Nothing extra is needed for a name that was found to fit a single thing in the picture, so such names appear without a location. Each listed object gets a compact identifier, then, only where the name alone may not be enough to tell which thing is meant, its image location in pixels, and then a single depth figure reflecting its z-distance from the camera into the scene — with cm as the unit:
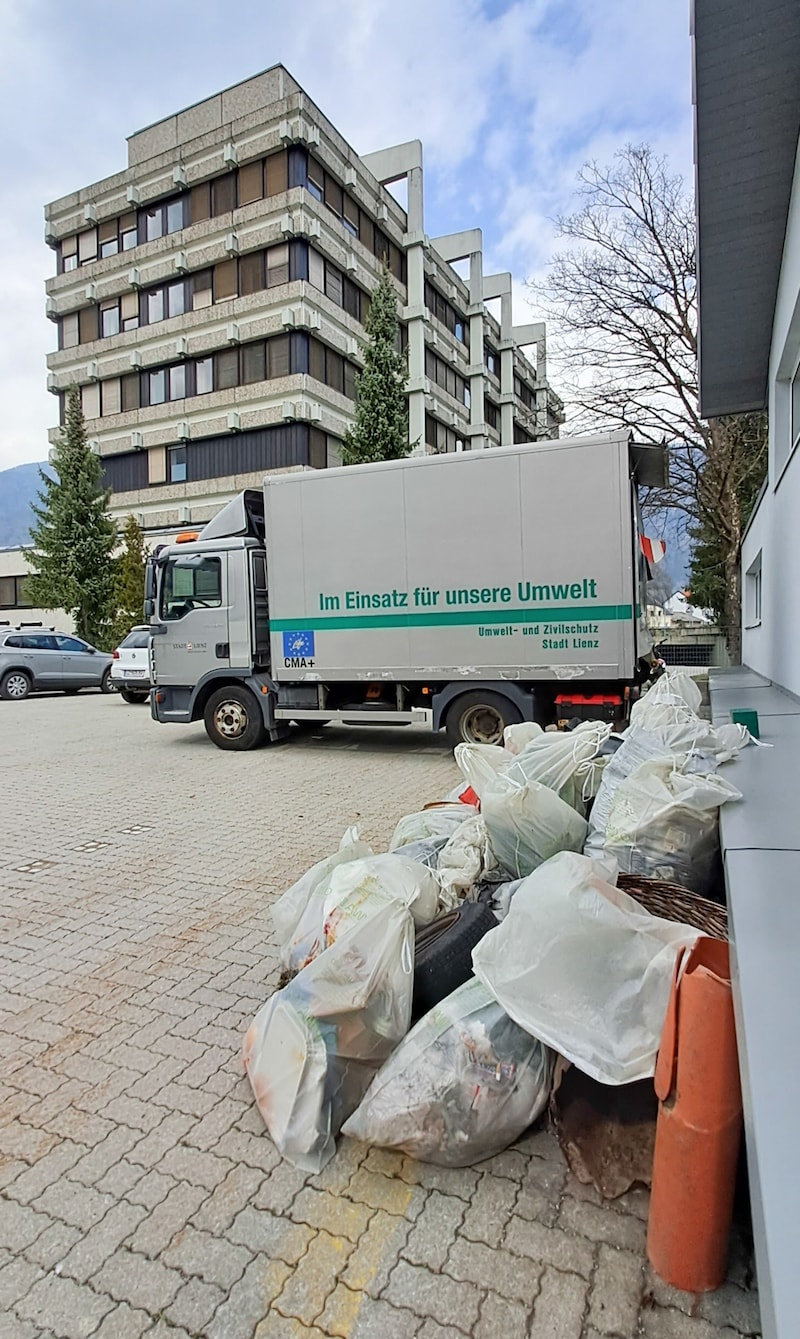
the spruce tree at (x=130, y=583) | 2261
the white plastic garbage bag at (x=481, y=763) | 352
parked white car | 1499
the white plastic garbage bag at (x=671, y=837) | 274
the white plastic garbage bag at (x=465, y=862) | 295
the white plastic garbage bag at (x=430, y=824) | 365
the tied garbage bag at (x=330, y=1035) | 216
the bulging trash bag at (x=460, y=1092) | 203
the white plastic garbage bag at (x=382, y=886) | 253
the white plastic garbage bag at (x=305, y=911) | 277
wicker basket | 230
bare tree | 1549
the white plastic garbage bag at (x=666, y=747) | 301
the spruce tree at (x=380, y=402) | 1886
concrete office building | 2534
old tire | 239
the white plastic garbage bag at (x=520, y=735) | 442
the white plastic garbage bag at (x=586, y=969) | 189
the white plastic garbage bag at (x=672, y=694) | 394
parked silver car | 1722
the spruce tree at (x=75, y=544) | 2478
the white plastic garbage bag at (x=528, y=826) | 305
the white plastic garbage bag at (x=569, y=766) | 352
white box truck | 720
